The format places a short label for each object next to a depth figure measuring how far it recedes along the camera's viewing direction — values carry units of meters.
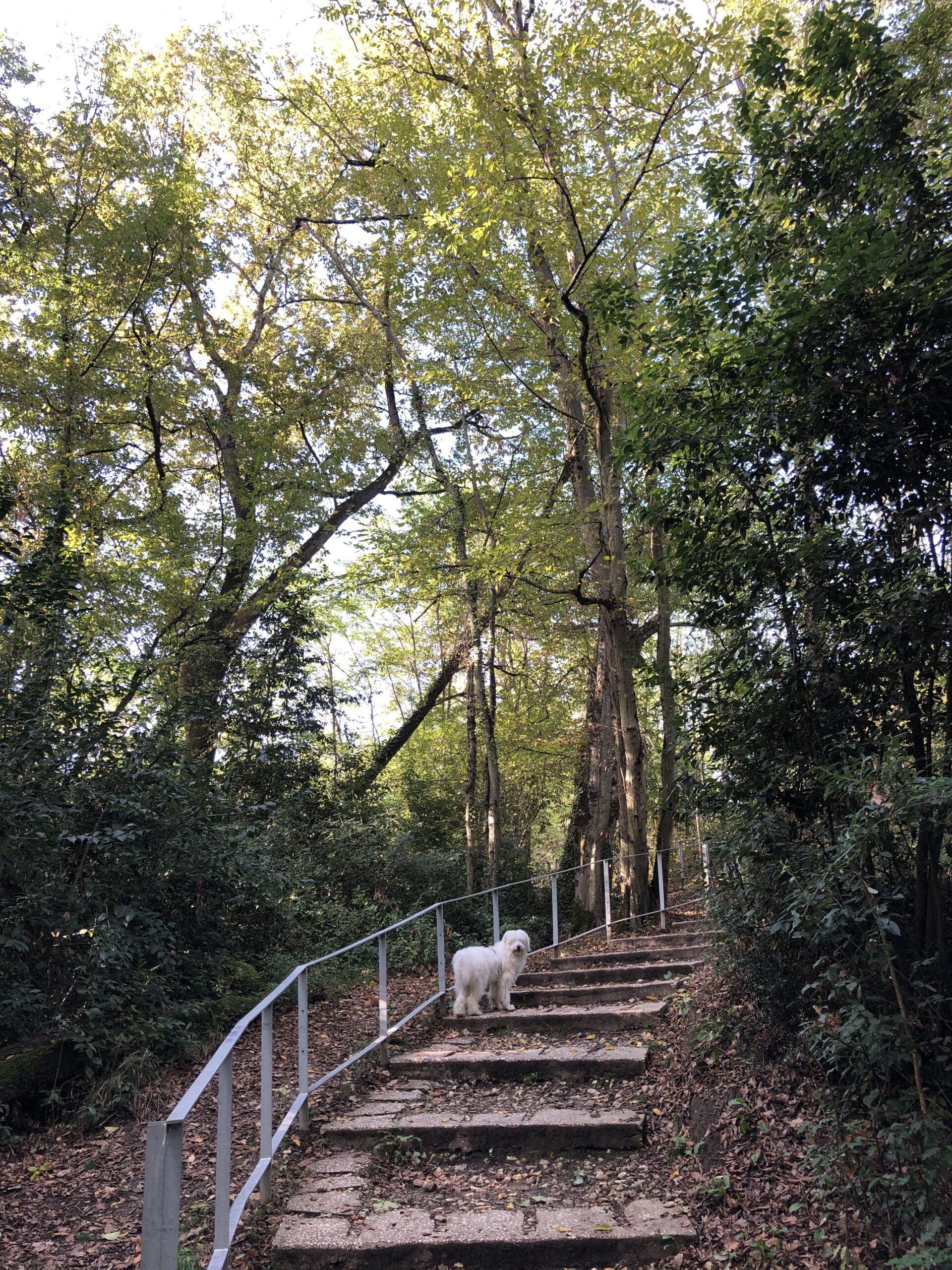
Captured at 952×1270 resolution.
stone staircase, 3.96
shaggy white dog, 7.63
